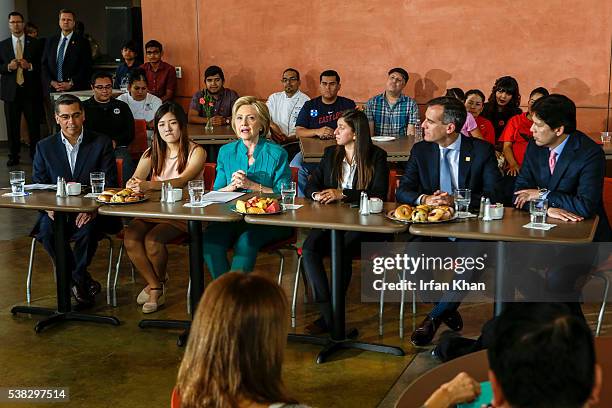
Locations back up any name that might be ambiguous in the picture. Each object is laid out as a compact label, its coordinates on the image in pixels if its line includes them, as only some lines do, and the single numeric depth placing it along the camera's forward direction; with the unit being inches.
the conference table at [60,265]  203.6
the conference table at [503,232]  161.9
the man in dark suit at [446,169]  198.8
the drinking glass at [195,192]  197.6
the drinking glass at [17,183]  211.0
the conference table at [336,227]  176.6
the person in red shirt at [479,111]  295.6
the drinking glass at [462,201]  180.5
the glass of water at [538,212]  171.6
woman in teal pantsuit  207.9
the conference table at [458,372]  89.7
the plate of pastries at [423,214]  175.5
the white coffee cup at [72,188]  211.3
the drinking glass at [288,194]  191.5
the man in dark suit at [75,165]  228.5
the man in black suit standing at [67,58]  426.0
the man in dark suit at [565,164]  184.5
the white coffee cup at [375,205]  185.5
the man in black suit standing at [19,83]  450.0
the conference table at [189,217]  188.4
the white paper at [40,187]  221.1
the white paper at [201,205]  196.7
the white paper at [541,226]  167.9
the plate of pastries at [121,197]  200.5
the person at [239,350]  81.1
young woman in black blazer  201.8
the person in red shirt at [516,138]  288.0
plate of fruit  187.5
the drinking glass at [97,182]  211.6
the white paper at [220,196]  202.7
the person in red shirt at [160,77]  385.7
